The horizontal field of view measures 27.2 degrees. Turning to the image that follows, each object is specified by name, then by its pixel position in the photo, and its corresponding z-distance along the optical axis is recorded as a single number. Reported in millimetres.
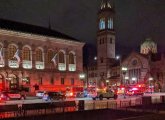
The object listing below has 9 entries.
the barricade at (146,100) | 34634
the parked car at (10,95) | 46888
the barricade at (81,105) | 28844
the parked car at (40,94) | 57144
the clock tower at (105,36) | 113375
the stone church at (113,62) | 103125
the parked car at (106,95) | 49575
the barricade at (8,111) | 24469
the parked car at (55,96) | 49059
